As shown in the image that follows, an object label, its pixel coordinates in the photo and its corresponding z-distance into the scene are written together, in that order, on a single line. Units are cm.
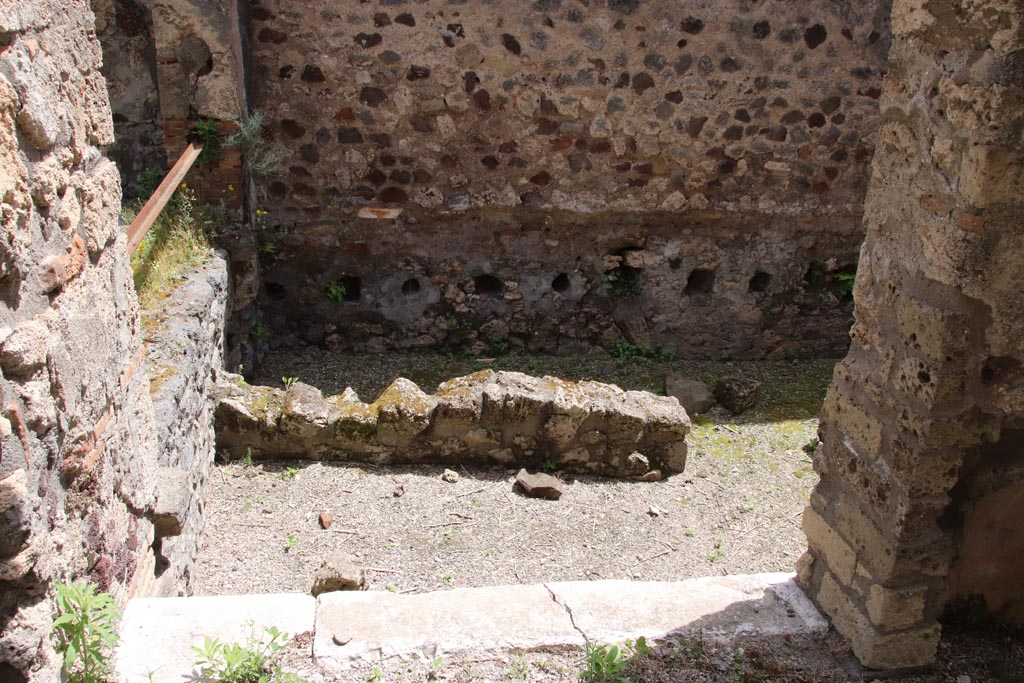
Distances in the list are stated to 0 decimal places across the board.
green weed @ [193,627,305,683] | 222
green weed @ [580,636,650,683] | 236
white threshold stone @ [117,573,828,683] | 238
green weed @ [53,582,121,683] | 203
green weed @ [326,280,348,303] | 630
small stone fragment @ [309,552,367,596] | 352
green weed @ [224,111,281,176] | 561
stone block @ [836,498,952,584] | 243
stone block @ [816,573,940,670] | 249
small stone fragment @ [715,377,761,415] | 571
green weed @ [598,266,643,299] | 652
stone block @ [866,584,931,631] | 246
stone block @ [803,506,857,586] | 262
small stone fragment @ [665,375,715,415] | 574
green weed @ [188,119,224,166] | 552
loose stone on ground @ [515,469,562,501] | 445
